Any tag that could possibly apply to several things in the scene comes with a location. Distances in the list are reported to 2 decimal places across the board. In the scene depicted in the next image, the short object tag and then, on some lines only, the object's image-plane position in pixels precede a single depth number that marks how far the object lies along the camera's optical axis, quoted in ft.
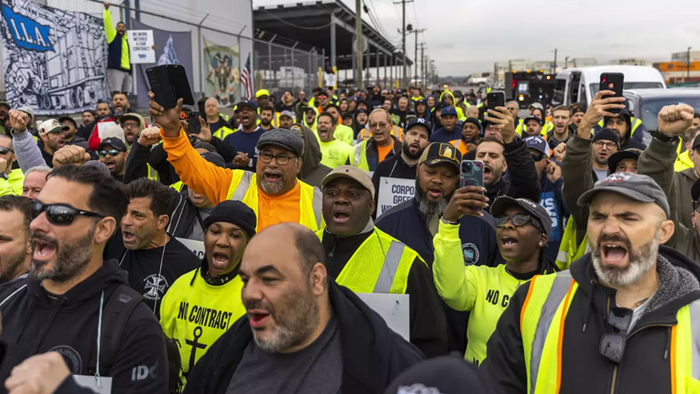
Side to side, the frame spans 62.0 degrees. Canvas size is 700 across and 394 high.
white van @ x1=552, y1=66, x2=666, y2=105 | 53.11
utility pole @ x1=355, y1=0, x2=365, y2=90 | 87.10
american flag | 66.95
